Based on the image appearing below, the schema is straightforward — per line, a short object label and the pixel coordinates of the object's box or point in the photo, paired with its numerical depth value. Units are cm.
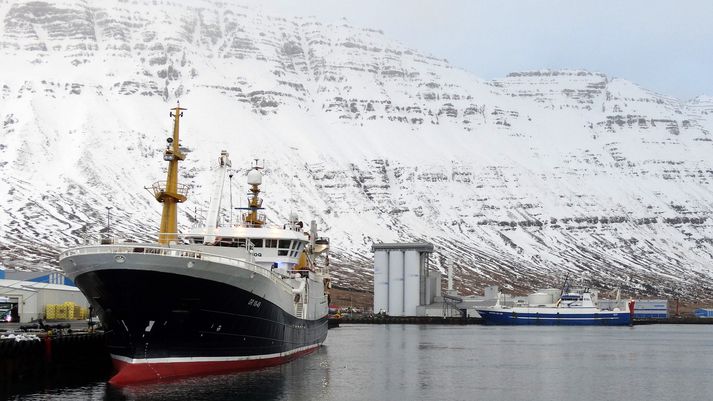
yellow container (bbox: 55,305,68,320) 9444
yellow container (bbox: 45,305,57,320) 9300
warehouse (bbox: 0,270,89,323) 8750
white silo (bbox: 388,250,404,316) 19762
